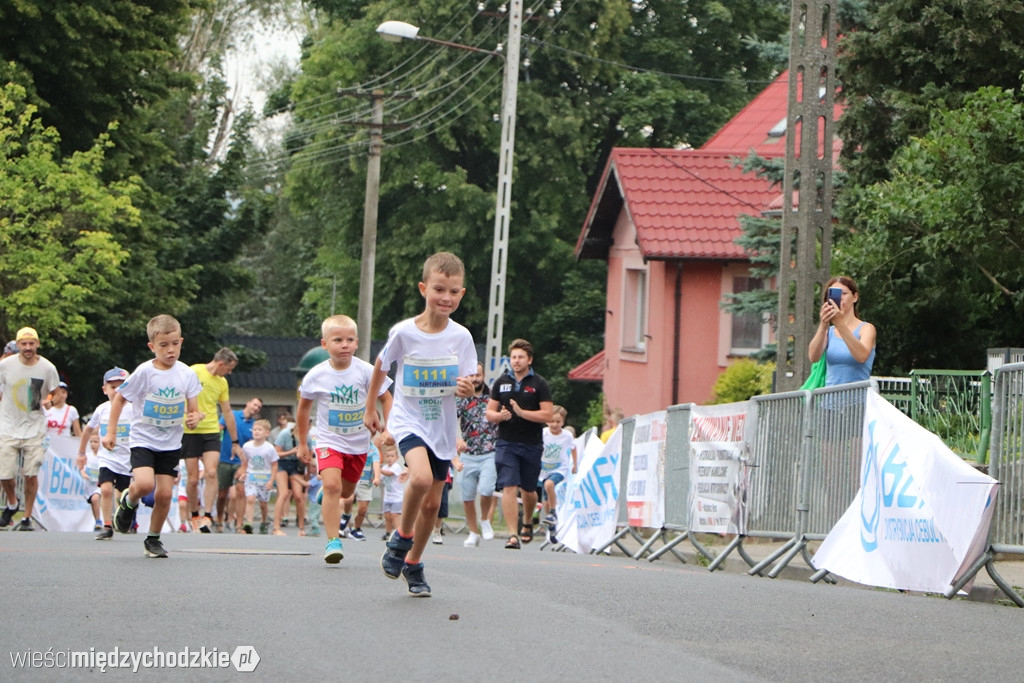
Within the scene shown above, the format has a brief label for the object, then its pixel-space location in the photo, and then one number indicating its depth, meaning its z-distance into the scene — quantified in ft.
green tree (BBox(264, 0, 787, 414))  156.04
